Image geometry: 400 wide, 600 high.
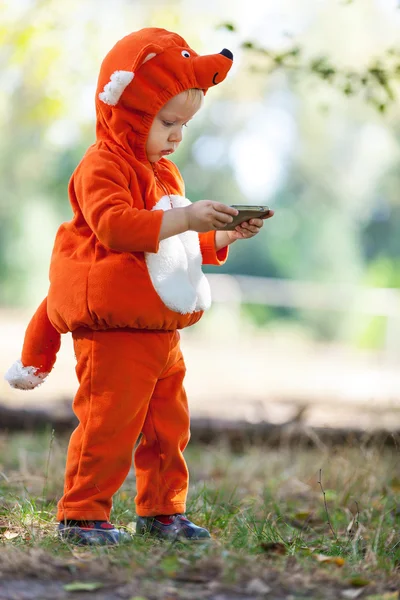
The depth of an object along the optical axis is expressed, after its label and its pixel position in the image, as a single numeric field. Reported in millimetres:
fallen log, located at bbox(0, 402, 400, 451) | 10687
